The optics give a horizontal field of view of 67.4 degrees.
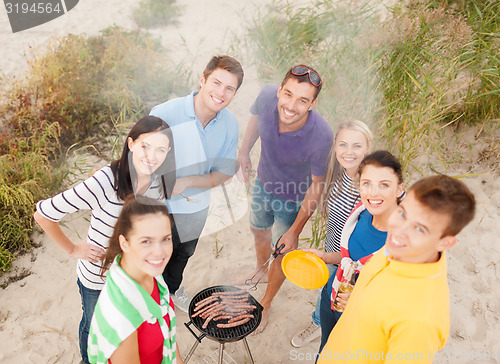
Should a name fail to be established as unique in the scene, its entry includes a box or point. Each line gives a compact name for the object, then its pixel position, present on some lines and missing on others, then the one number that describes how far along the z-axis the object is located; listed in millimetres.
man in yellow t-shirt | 1302
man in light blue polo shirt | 2475
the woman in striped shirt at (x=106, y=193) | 1923
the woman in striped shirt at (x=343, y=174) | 2289
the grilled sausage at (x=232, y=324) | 2240
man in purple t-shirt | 2469
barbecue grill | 2189
